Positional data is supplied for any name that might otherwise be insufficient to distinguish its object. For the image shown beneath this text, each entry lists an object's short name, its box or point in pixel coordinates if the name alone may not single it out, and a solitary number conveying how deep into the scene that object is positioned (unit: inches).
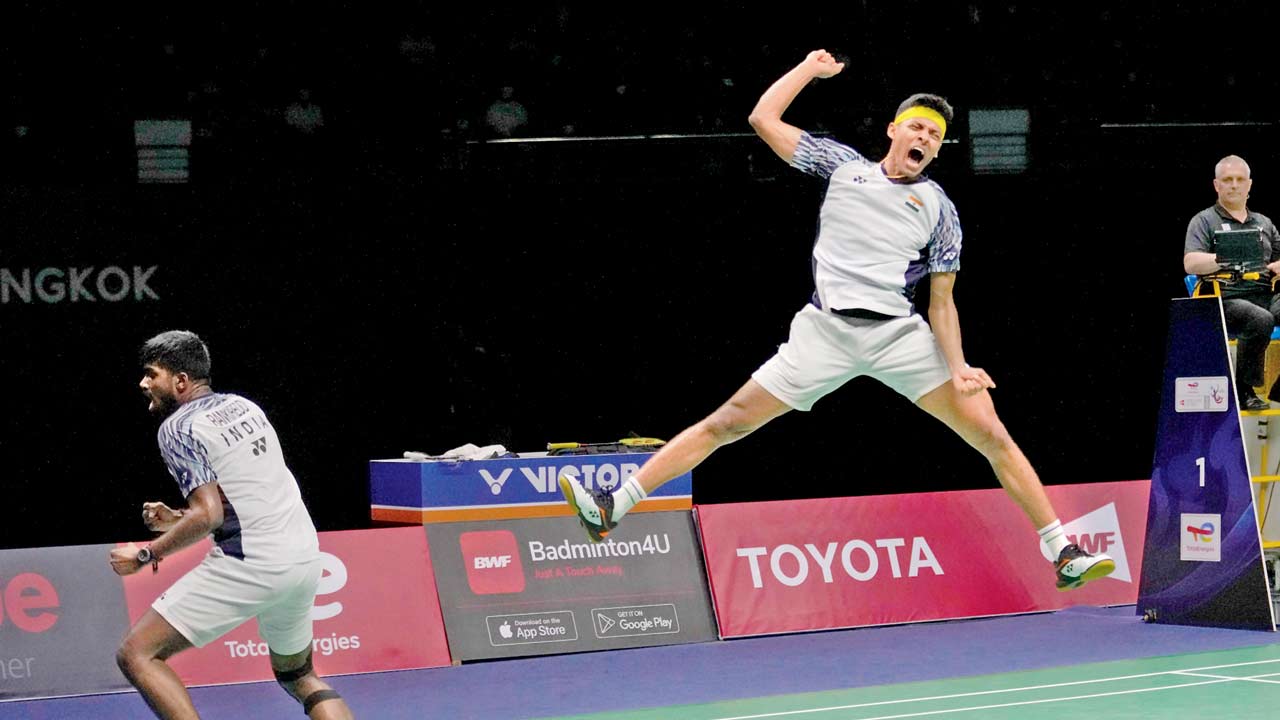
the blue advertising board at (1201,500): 447.5
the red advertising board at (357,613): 405.7
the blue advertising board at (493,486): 443.2
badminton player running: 253.4
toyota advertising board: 466.3
